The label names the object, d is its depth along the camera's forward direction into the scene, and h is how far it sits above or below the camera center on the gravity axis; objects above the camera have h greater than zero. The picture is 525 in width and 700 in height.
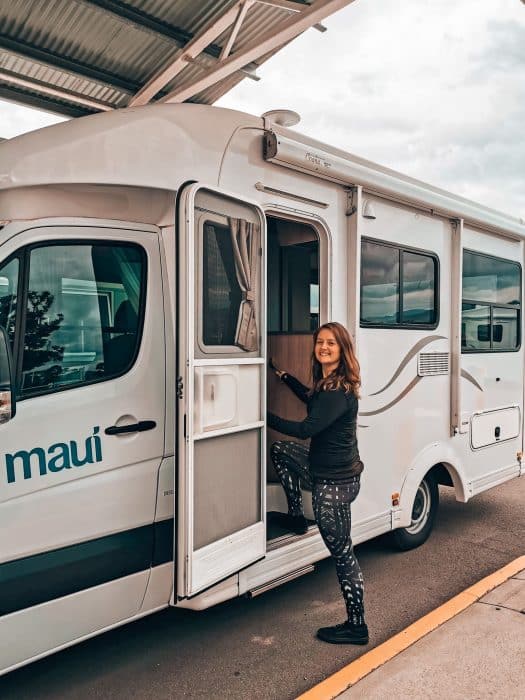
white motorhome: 2.63 -0.06
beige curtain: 3.19 +0.34
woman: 3.27 -0.65
